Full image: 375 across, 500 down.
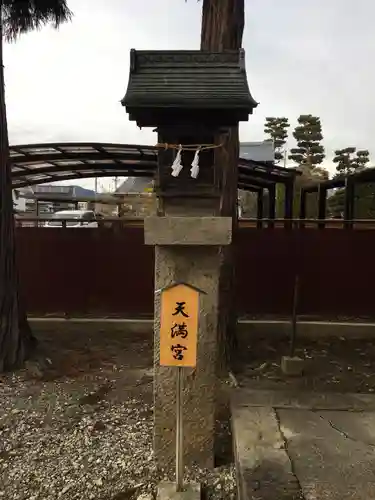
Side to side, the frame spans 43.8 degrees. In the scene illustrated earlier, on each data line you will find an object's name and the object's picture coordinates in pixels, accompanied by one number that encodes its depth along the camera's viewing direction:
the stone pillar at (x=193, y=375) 3.65
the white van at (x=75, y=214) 22.45
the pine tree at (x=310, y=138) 37.56
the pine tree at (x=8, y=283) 5.88
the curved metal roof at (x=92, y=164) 8.33
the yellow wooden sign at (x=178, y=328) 3.30
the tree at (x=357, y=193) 20.72
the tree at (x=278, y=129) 42.78
